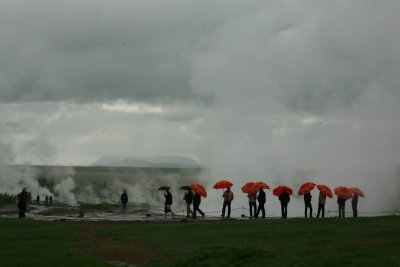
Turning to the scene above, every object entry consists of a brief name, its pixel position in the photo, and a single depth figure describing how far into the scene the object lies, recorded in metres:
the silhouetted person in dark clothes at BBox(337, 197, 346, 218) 36.53
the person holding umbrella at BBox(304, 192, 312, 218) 36.56
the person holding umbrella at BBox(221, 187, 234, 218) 37.88
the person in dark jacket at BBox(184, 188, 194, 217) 39.75
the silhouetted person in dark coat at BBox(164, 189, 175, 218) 40.75
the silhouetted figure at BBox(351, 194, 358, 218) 36.94
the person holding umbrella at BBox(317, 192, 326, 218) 35.91
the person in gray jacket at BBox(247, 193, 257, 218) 37.81
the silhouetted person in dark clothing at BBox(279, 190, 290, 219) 37.22
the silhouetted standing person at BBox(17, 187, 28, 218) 39.94
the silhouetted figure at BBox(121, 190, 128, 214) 45.78
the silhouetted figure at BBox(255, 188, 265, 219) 37.16
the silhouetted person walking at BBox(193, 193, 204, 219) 39.56
